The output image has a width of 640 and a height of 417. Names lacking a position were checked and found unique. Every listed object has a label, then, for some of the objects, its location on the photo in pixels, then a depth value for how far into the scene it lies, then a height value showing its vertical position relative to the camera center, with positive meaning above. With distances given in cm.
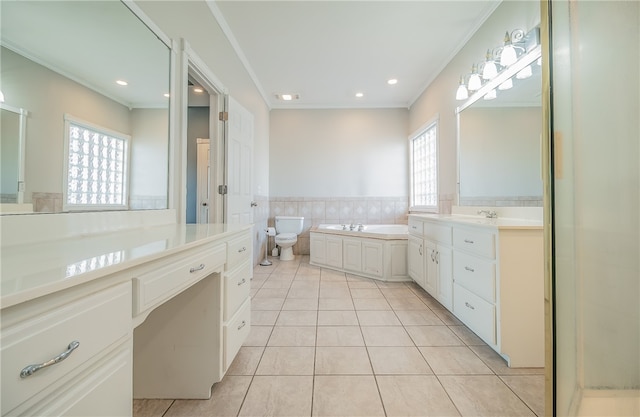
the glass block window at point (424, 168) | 342 +69
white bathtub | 303 -50
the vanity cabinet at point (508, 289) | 140 -45
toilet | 405 -25
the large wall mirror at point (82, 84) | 84 +55
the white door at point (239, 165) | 249 +53
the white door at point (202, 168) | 391 +72
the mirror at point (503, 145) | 180 +61
